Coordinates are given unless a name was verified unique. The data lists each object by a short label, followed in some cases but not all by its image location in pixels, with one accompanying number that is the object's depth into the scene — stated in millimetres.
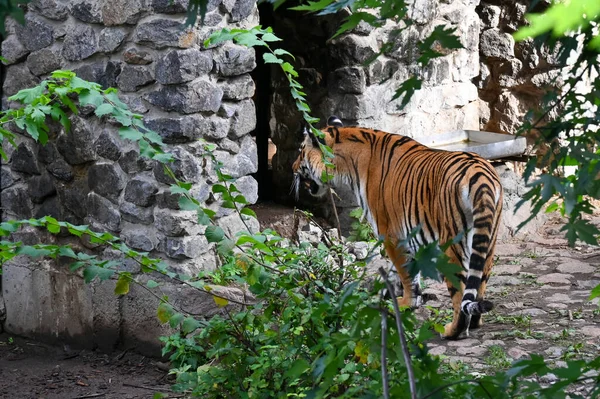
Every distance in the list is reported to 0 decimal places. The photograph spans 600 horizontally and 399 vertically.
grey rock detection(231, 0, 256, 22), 9797
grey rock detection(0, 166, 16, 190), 10898
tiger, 9414
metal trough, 14148
